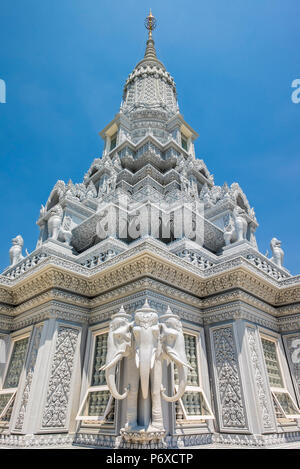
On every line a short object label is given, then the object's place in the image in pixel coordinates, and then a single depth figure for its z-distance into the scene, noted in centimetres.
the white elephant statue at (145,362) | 607
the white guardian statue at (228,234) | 1189
